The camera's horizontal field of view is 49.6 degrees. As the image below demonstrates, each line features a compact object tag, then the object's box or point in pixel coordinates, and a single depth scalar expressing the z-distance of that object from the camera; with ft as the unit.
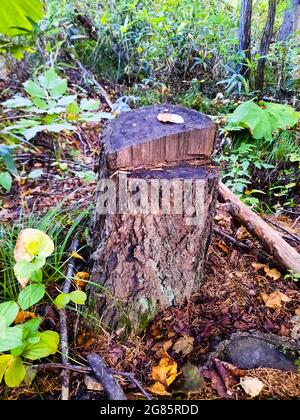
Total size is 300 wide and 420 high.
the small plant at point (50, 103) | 7.72
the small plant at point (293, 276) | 5.47
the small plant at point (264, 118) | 10.48
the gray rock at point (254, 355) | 4.32
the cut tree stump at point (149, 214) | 4.23
